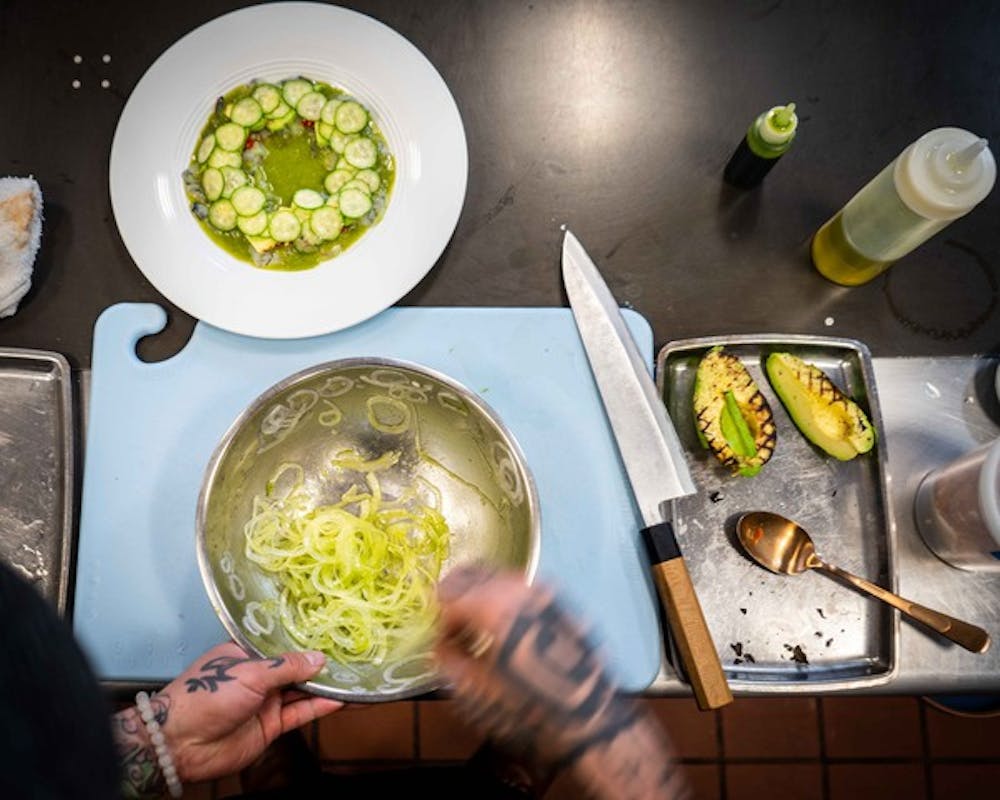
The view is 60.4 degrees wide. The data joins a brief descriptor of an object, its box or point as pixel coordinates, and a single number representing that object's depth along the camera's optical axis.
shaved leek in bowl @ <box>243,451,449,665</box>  1.44
